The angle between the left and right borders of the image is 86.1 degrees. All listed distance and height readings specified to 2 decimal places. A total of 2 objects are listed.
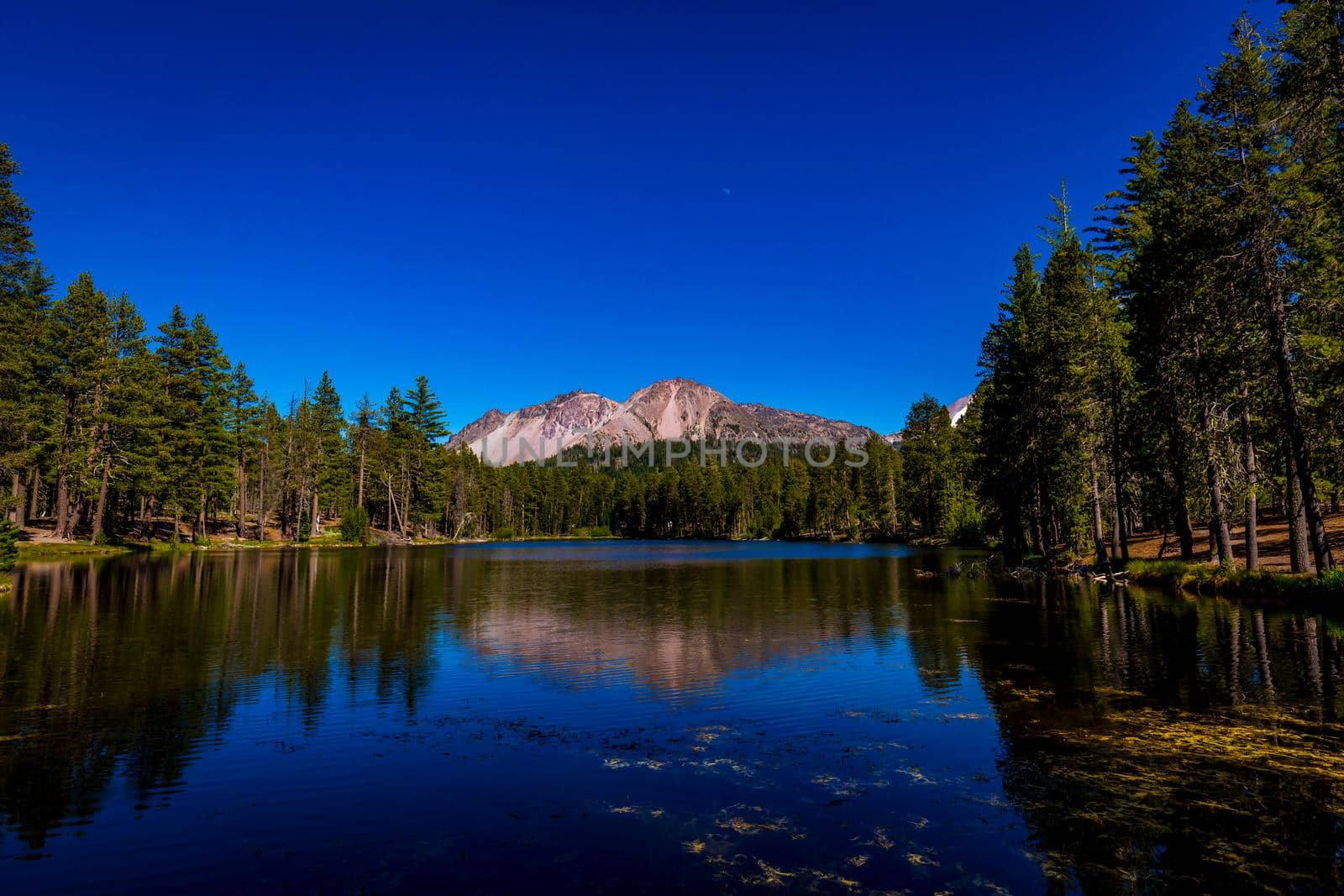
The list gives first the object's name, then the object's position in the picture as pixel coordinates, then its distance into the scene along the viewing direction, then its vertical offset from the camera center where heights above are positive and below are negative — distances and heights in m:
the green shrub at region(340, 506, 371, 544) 91.88 +0.21
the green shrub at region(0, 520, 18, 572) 34.72 -0.71
